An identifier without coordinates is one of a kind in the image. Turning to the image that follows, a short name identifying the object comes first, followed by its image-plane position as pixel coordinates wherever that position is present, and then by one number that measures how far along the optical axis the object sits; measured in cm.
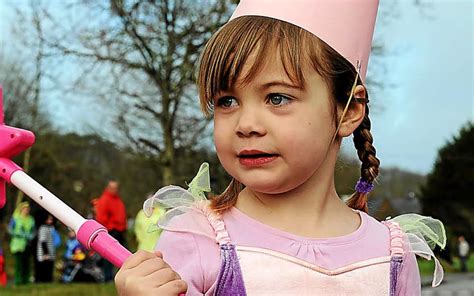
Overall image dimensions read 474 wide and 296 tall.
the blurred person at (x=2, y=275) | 1420
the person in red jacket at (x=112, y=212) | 1237
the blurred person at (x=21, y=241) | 1428
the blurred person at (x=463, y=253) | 2731
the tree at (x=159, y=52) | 1584
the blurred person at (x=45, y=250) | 1480
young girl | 209
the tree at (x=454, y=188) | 3388
